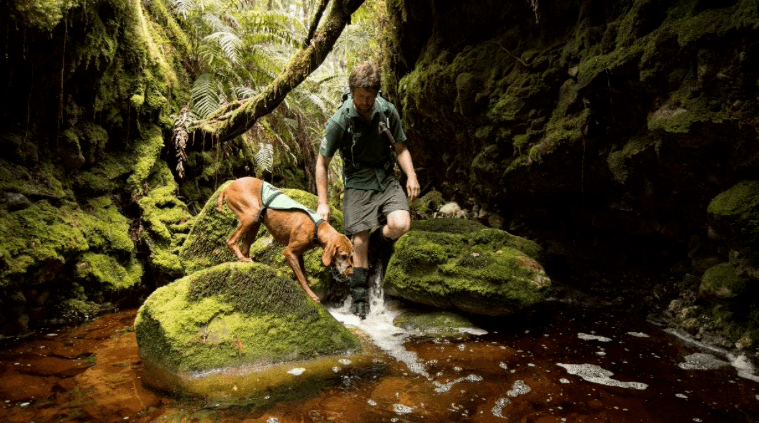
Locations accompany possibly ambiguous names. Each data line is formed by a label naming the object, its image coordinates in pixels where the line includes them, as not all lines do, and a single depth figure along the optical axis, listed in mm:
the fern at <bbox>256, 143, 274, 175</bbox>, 8484
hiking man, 4871
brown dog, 4406
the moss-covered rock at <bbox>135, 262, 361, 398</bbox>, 3486
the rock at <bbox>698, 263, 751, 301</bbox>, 3748
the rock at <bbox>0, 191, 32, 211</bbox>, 4567
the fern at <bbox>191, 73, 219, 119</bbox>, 7812
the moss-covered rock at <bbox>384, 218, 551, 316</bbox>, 4633
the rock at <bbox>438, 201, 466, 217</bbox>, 7883
